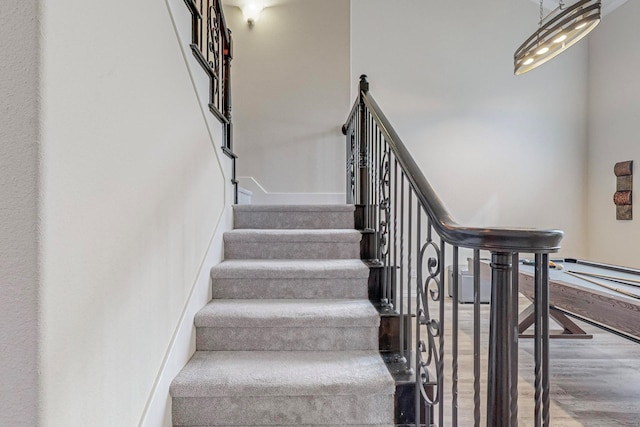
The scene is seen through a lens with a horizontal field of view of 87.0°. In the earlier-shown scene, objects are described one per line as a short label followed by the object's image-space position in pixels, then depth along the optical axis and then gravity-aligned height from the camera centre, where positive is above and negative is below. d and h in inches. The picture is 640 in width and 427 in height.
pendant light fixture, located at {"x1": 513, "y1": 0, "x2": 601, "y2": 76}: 81.9 +47.2
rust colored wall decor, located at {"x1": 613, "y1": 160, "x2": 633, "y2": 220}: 154.9 +9.6
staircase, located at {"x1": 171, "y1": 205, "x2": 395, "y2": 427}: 51.4 -24.3
